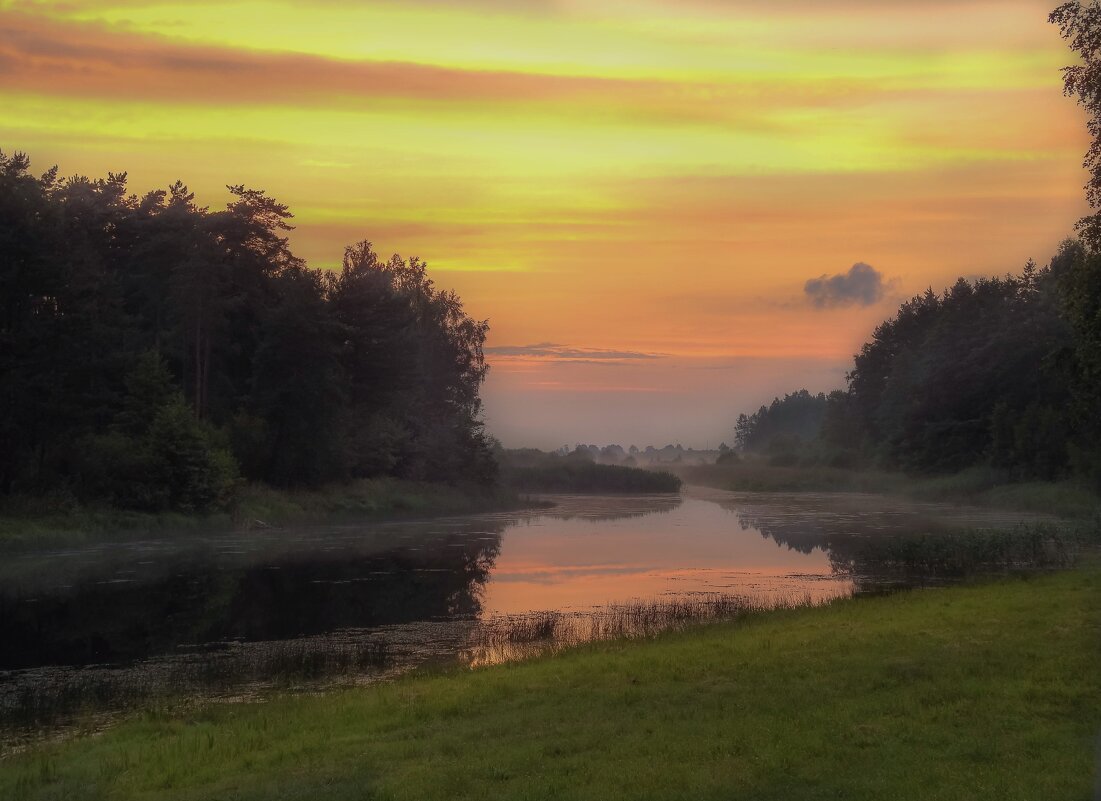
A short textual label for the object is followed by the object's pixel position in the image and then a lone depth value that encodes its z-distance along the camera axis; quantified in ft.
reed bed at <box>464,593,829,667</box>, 83.81
